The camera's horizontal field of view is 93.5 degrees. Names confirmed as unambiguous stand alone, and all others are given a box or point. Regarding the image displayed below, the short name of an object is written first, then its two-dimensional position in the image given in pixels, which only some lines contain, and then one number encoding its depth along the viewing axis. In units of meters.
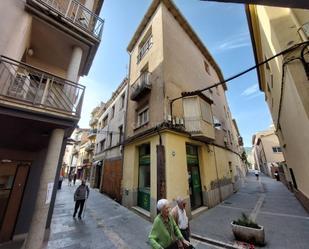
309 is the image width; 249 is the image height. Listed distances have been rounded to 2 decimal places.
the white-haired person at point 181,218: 3.52
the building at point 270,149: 29.69
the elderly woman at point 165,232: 2.48
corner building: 7.18
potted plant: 4.40
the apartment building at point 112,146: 11.46
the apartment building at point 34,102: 3.73
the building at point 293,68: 4.47
